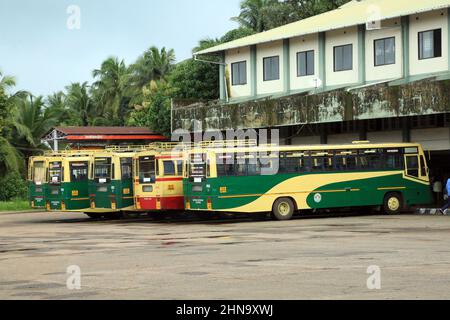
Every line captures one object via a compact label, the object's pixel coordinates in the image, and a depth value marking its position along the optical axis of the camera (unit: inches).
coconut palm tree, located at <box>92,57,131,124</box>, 2950.3
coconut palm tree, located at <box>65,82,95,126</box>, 3002.0
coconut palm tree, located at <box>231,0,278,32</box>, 2571.4
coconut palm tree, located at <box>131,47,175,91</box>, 2967.5
